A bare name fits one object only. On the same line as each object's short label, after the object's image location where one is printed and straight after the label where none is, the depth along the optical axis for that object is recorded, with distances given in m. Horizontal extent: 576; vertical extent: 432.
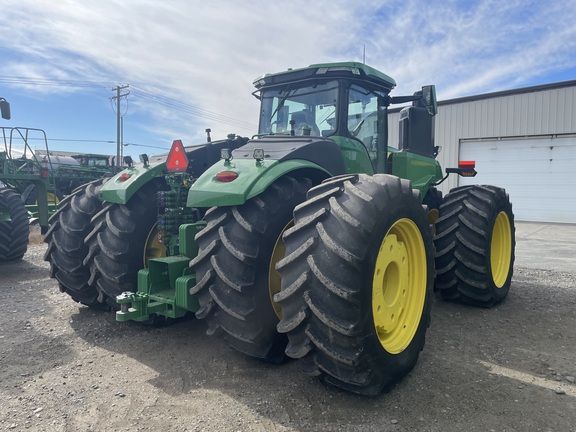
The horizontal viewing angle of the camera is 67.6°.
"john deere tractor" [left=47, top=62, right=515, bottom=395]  2.57
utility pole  32.50
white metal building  16.75
